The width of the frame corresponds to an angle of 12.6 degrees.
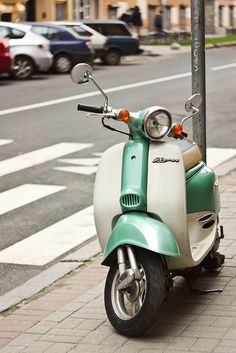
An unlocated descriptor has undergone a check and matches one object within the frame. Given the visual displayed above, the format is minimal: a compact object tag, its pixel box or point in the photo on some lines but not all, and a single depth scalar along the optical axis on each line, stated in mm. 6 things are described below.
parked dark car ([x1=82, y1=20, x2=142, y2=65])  35125
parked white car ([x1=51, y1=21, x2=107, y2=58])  33312
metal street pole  8078
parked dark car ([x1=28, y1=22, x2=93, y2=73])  31109
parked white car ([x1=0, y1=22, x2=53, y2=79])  28797
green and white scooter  6031
